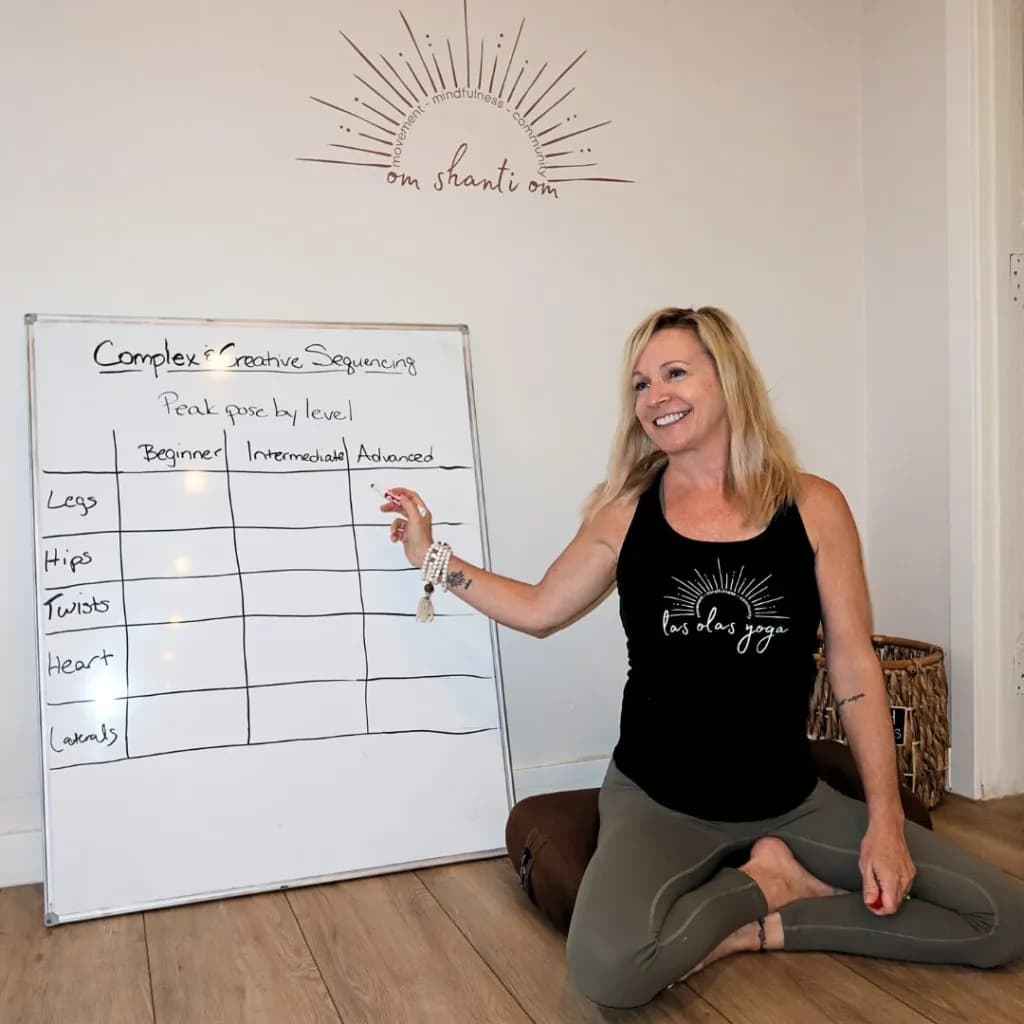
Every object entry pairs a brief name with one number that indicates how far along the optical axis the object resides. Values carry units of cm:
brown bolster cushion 193
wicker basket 248
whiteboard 209
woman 171
